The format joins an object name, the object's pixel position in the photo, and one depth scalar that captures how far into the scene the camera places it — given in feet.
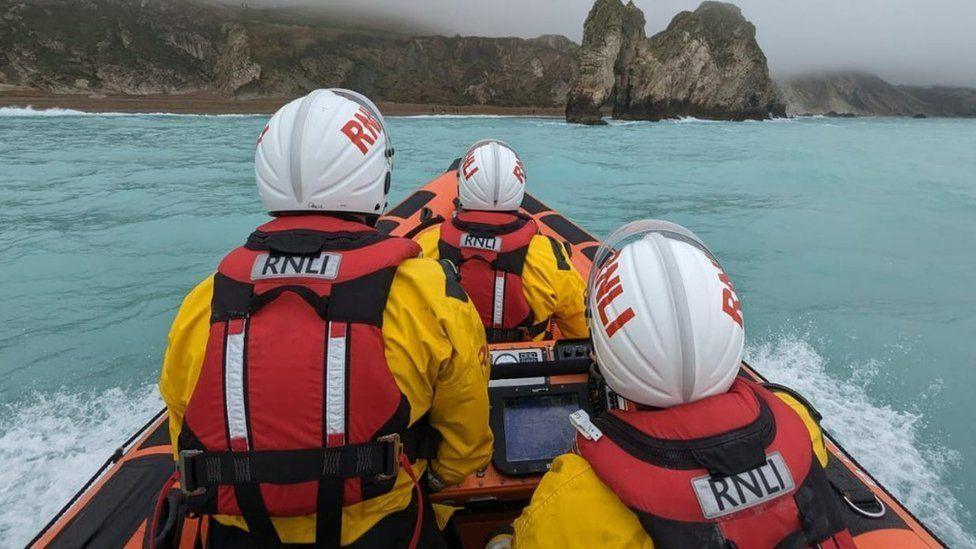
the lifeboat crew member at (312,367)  3.43
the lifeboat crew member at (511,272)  8.23
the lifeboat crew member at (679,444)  2.78
